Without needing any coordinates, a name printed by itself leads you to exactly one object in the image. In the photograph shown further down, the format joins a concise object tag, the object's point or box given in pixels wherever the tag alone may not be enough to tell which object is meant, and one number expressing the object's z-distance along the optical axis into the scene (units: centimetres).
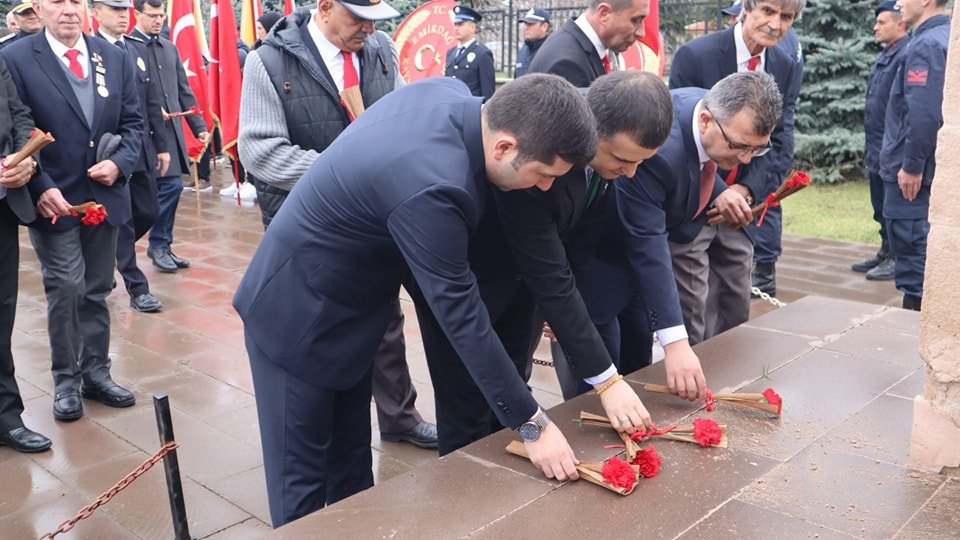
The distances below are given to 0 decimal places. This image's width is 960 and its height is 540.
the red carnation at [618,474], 227
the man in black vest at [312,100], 344
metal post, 264
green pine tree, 1043
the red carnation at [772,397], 280
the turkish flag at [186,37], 855
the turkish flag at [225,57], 691
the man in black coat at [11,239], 363
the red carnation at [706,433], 259
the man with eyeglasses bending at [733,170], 366
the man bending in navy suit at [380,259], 211
